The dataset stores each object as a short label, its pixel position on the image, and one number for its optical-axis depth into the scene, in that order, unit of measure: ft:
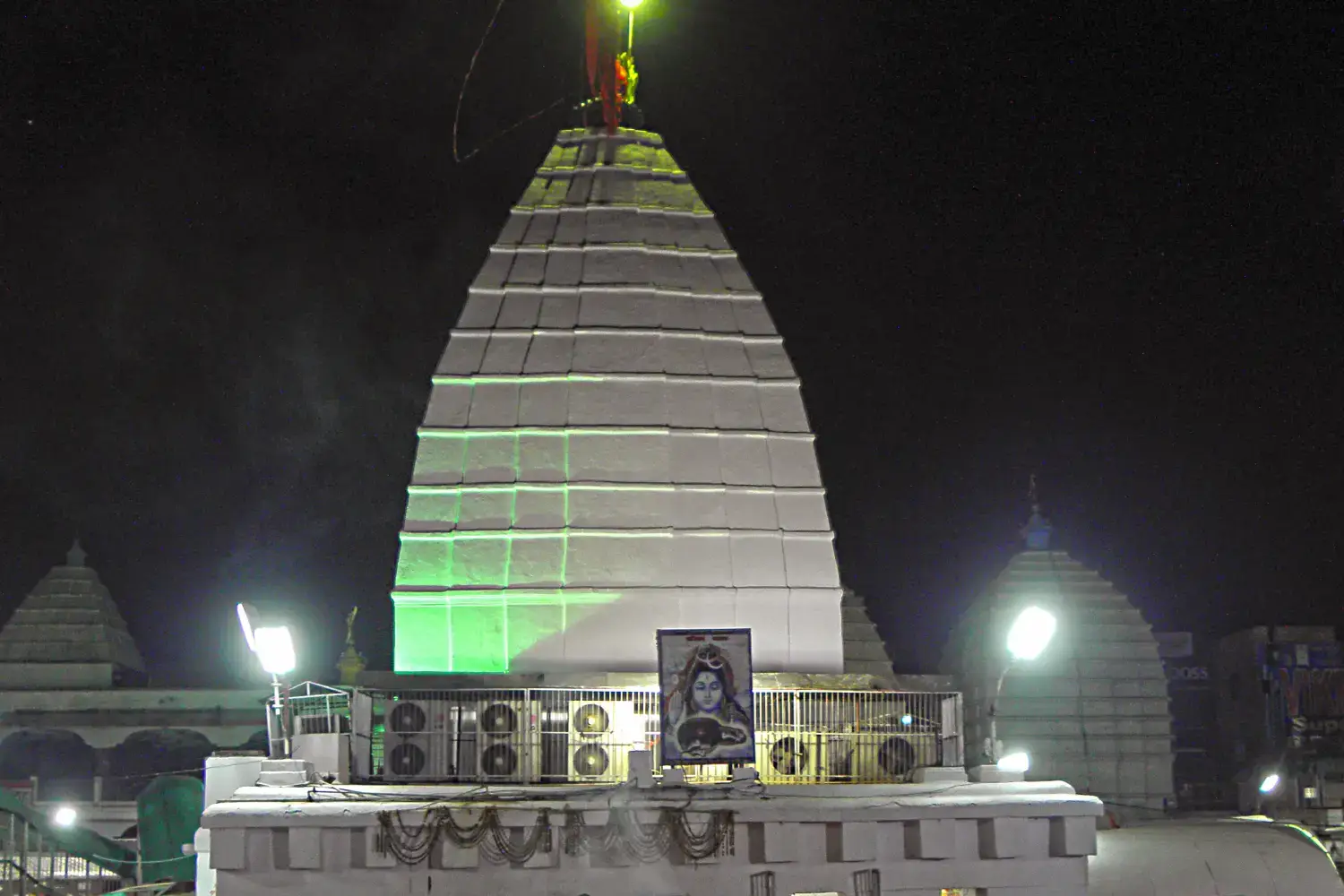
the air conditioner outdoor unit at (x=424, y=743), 98.37
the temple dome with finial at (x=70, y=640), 220.84
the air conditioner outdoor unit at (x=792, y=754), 98.84
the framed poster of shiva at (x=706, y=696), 93.76
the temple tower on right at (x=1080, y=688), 214.90
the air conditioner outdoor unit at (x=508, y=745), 98.02
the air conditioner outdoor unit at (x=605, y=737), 98.53
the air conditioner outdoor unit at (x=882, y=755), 99.40
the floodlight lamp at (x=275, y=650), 94.38
